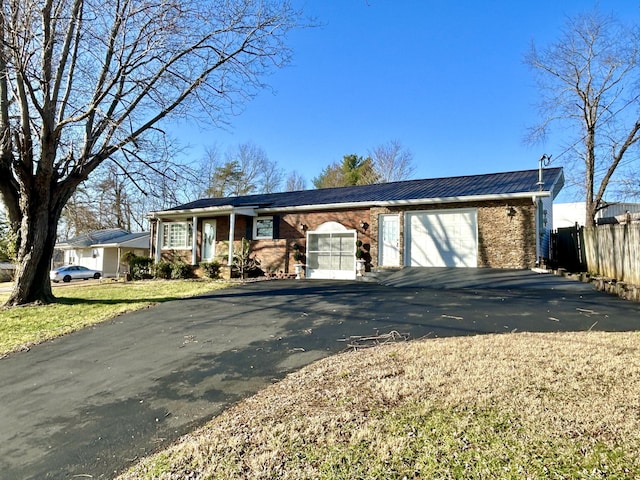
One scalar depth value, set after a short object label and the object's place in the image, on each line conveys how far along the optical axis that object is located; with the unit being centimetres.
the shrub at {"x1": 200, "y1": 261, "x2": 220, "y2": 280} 1611
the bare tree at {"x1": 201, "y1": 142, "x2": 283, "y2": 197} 3609
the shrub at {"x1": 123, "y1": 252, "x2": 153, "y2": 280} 1761
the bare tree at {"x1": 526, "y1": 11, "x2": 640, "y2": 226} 1784
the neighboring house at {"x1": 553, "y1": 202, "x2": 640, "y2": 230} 2314
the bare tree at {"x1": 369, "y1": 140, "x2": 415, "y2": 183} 3275
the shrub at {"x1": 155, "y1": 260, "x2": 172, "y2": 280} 1714
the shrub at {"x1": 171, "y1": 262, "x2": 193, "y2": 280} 1675
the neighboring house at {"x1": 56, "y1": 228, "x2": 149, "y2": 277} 3188
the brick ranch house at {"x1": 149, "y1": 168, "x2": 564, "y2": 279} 1232
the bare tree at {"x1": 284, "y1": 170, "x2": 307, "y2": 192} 3972
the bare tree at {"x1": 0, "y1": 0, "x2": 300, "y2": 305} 966
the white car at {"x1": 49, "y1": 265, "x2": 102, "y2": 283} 2813
